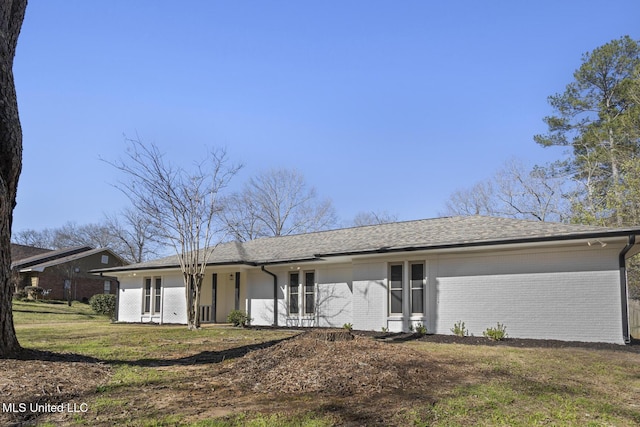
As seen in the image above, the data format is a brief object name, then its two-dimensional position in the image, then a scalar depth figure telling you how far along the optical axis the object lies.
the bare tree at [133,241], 45.84
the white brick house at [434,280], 11.95
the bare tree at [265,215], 39.59
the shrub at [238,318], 17.72
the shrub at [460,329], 13.60
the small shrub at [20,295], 35.73
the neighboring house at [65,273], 38.72
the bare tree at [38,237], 63.62
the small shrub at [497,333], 12.54
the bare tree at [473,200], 33.12
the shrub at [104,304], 25.42
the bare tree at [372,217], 43.78
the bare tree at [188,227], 16.70
